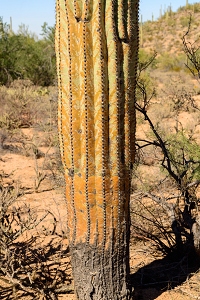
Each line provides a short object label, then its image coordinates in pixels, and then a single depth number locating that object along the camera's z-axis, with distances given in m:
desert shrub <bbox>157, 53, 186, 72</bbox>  29.43
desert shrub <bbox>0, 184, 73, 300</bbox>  4.03
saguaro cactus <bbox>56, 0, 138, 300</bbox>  3.00
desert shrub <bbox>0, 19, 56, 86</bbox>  20.56
